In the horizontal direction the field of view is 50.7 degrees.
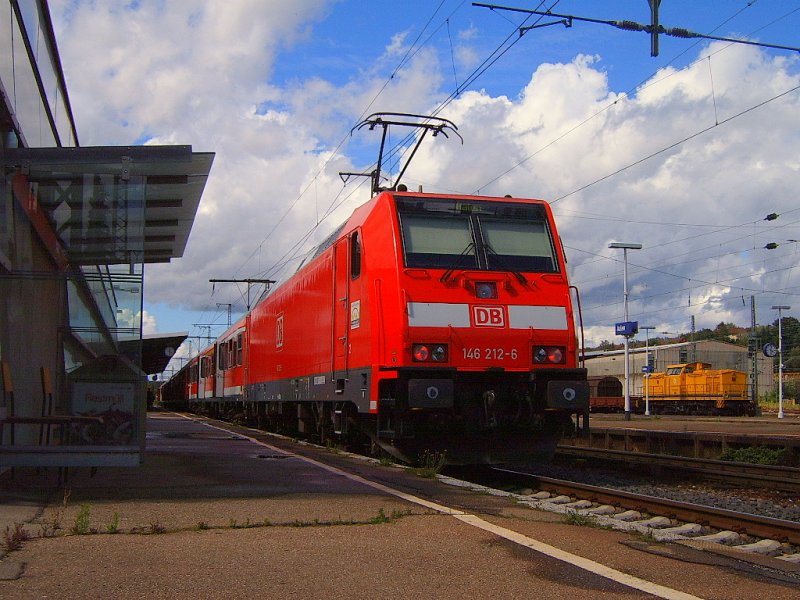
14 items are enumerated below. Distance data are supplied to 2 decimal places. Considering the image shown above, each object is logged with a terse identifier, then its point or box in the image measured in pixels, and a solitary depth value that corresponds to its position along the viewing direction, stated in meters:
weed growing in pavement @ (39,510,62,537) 6.04
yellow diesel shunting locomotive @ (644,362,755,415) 44.94
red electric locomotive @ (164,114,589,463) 9.99
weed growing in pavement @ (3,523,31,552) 5.54
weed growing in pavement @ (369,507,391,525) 6.82
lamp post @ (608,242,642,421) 35.88
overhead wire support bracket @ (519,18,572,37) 11.73
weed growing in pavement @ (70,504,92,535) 6.10
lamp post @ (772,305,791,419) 42.88
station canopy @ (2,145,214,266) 8.95
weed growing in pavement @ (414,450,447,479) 10.07
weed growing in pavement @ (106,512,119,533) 6.18
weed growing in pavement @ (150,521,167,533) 6.24
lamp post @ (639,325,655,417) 42.64
